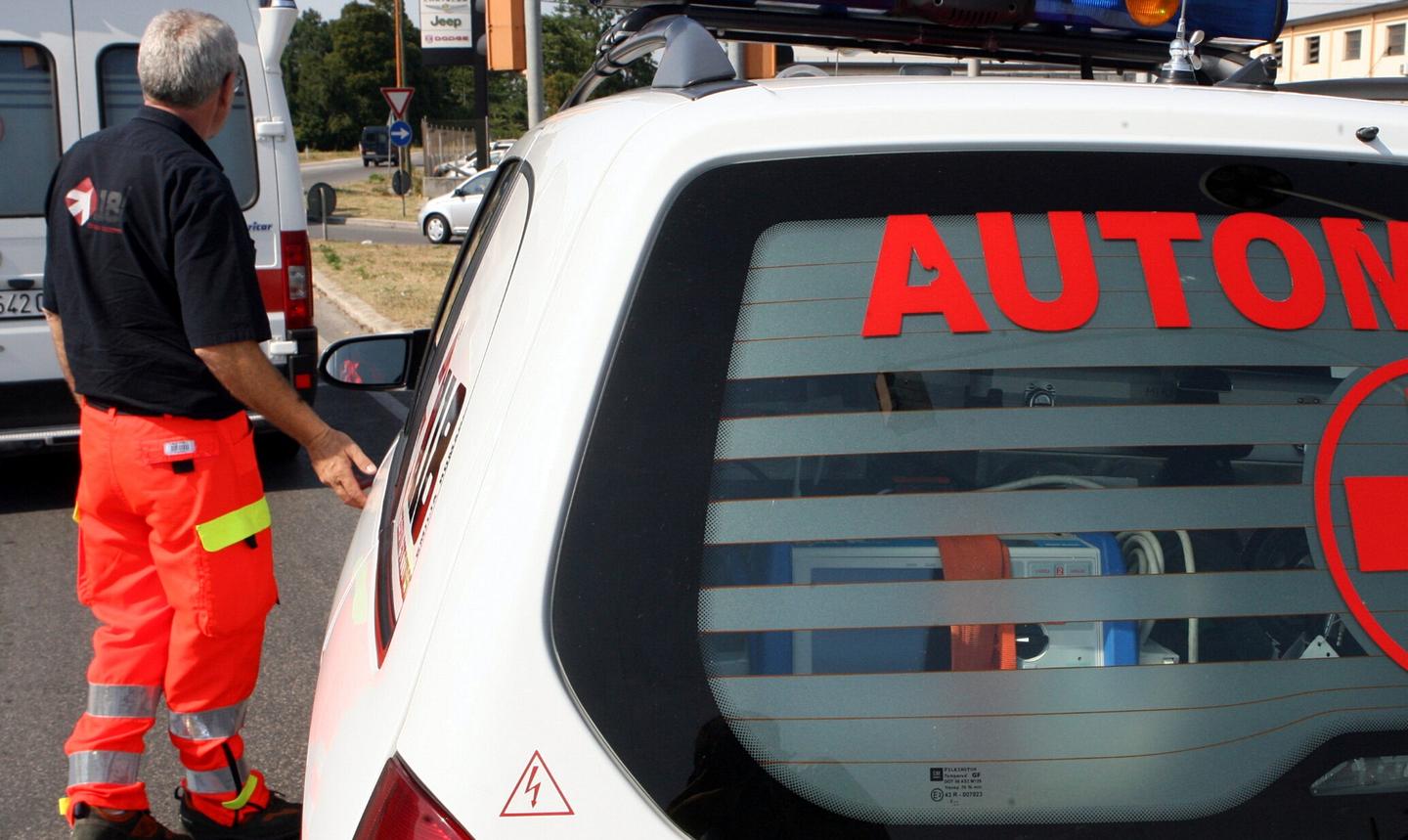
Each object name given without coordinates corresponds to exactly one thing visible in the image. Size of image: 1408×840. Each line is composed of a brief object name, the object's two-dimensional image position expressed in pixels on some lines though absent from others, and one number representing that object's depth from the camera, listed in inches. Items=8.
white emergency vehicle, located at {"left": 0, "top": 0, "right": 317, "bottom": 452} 258.5
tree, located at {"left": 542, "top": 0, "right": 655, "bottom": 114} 2124.8
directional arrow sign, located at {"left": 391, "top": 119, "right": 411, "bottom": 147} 1216.2
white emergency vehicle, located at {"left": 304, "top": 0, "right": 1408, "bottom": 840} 53.2
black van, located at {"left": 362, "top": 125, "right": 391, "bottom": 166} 2566.4
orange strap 56.4
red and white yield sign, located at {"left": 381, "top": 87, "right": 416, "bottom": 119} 1107.3
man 116.6
